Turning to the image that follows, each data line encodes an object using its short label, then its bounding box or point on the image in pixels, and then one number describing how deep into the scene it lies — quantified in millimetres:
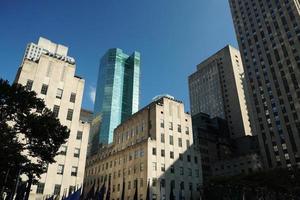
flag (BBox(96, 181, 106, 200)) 36872
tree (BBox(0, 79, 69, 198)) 26609
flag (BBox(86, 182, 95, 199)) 40716
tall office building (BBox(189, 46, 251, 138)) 158912
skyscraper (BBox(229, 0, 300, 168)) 102250
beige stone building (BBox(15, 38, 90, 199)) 48656
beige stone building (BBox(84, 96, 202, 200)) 66438
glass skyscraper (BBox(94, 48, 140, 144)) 167375
